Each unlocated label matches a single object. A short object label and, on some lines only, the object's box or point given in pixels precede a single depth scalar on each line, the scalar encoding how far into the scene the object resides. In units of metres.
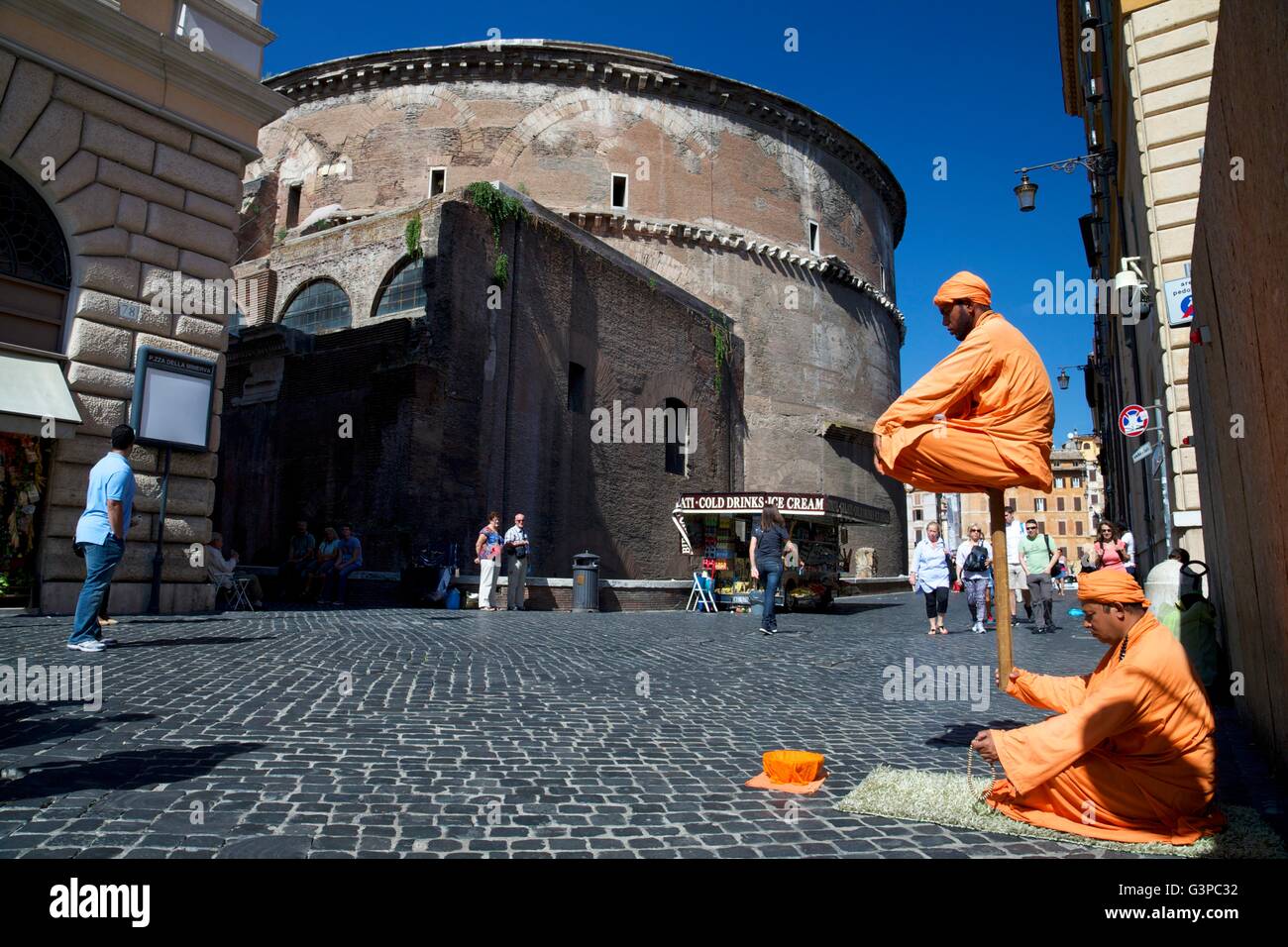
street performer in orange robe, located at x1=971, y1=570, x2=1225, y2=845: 2.89
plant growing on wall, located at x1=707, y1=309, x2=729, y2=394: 26.25
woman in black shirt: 11.59
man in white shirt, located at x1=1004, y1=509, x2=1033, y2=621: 13.09
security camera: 10.71
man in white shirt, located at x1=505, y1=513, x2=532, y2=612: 15.23
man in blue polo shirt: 6.79
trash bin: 16.30
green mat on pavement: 2.80
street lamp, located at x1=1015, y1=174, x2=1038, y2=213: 16.59
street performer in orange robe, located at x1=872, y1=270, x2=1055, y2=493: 3.43
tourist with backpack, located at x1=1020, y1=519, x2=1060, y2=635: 12.98
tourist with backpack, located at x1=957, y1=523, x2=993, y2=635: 13.29
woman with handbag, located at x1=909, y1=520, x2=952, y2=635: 12.41
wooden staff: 3.38
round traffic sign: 11.82
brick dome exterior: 30.55
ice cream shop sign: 17.70
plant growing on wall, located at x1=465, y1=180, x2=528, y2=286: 17.72
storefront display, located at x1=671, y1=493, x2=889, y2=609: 17.36
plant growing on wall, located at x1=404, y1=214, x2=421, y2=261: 17.05
